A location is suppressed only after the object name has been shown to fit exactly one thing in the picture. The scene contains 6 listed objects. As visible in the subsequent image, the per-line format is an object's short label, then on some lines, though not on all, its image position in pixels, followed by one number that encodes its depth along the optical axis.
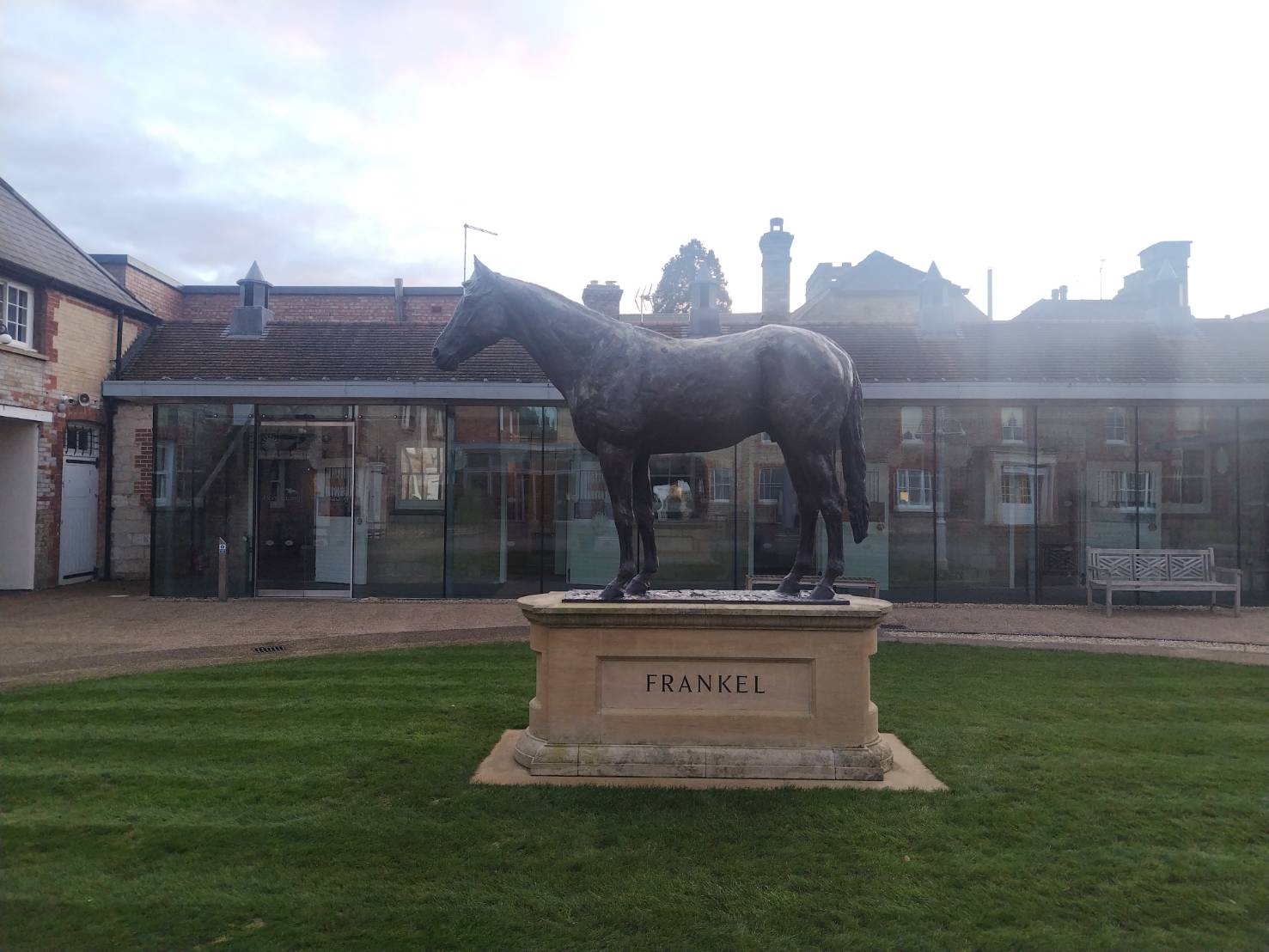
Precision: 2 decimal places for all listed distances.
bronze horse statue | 4.84
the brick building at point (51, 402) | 14.34
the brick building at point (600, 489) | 13.59
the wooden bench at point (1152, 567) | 12.59
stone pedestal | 4.70
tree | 44.47
